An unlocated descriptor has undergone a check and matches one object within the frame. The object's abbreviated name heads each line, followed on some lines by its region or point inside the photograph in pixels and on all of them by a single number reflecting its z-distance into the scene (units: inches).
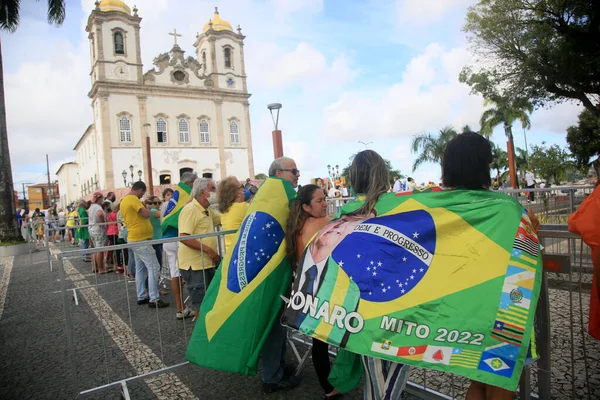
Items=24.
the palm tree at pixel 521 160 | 1766.2
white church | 1641.2
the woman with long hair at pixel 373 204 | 90.7
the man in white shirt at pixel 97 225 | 379.2
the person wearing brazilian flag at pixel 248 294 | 115.3
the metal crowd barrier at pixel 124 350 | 121.9
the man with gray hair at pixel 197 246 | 178.1
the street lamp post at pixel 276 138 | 490.3
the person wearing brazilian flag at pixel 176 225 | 208.2
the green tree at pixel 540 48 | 621.0
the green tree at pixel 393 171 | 2313.5
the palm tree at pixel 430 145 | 1322.6
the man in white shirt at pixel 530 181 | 714.6
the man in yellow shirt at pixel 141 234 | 228.5
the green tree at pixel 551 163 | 1181.7
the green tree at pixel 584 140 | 784.3
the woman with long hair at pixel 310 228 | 115.6
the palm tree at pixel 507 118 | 788.6
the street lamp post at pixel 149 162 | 925.2
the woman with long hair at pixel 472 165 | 82.7
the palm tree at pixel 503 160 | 2129.4
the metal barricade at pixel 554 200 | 273.6
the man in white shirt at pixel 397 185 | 858.1
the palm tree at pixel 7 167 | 615.8
